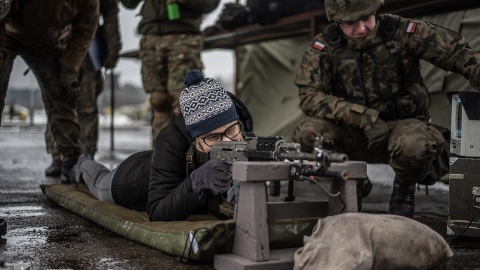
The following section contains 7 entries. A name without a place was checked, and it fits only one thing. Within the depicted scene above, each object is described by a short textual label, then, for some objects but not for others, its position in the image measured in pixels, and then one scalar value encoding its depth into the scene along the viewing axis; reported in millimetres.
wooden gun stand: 2355
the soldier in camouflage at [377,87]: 3729
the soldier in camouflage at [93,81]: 5906
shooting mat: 2484
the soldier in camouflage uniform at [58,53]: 4445
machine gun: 2189
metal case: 3145
